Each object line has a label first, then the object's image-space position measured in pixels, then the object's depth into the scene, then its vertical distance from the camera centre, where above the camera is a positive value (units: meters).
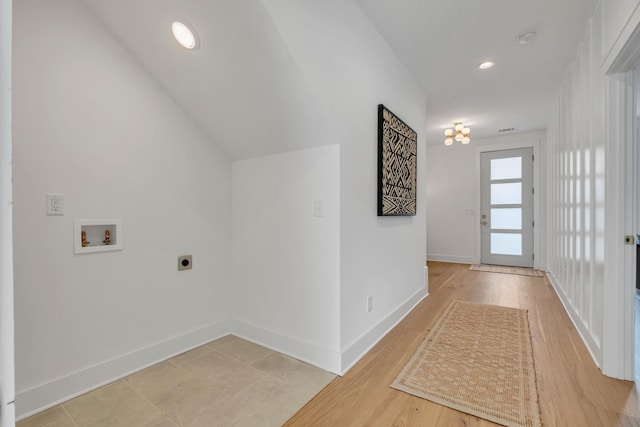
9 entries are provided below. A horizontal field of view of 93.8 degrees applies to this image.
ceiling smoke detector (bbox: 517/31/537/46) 2.49 +1.49
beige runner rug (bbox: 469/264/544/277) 4.93 -0.99
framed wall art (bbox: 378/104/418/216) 2.42 +0.44
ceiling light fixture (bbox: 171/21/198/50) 1.65 +1.01
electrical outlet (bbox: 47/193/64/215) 1.65 +0.06
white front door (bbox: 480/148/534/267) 5.44 +0.11
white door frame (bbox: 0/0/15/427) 0.37 -0.03
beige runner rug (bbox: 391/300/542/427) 1.58 -1.01
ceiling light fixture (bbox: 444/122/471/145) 4.50 +1.22
